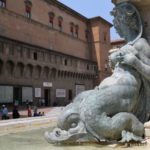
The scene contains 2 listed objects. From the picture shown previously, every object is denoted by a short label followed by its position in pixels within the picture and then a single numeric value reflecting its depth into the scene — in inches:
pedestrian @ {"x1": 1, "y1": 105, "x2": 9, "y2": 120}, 451.1
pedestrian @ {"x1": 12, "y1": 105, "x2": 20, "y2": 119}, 462.9
